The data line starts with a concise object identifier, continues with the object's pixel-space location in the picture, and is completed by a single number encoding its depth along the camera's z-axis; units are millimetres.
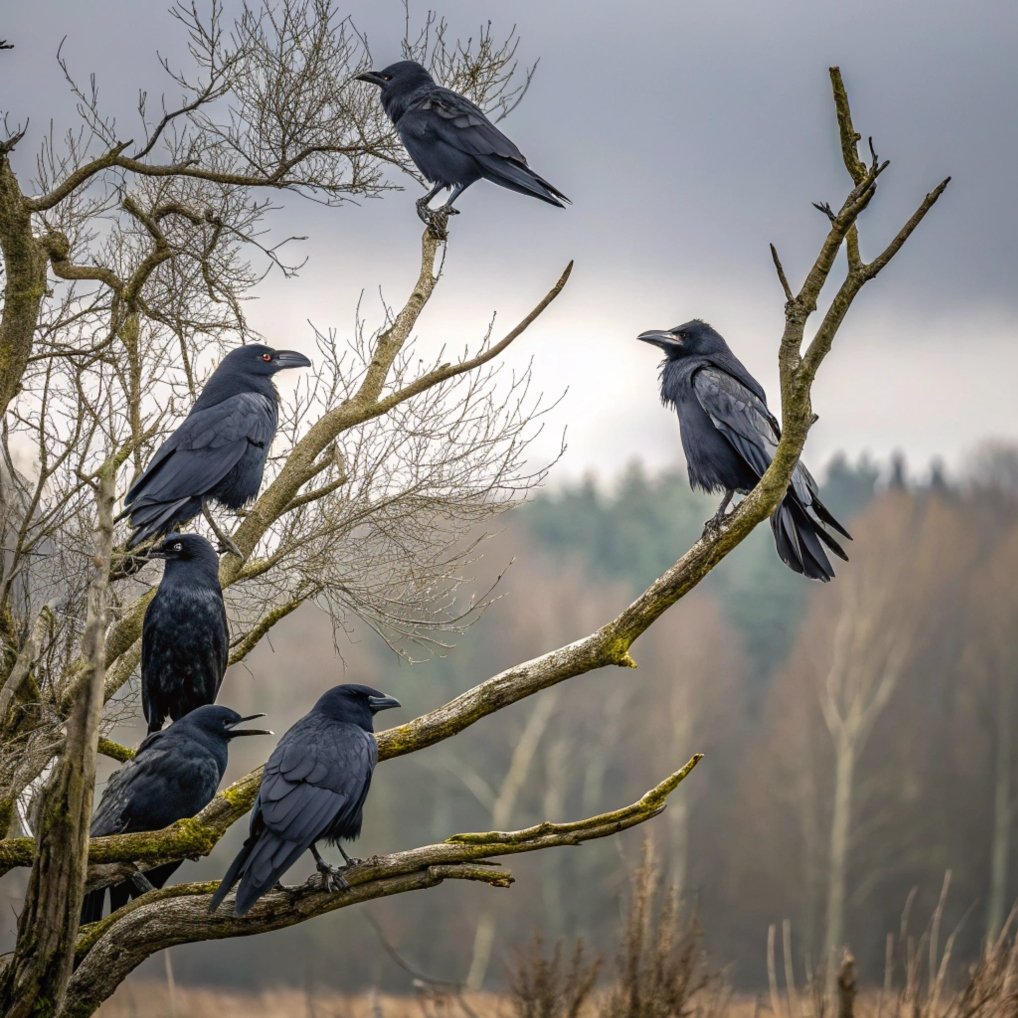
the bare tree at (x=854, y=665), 80125
